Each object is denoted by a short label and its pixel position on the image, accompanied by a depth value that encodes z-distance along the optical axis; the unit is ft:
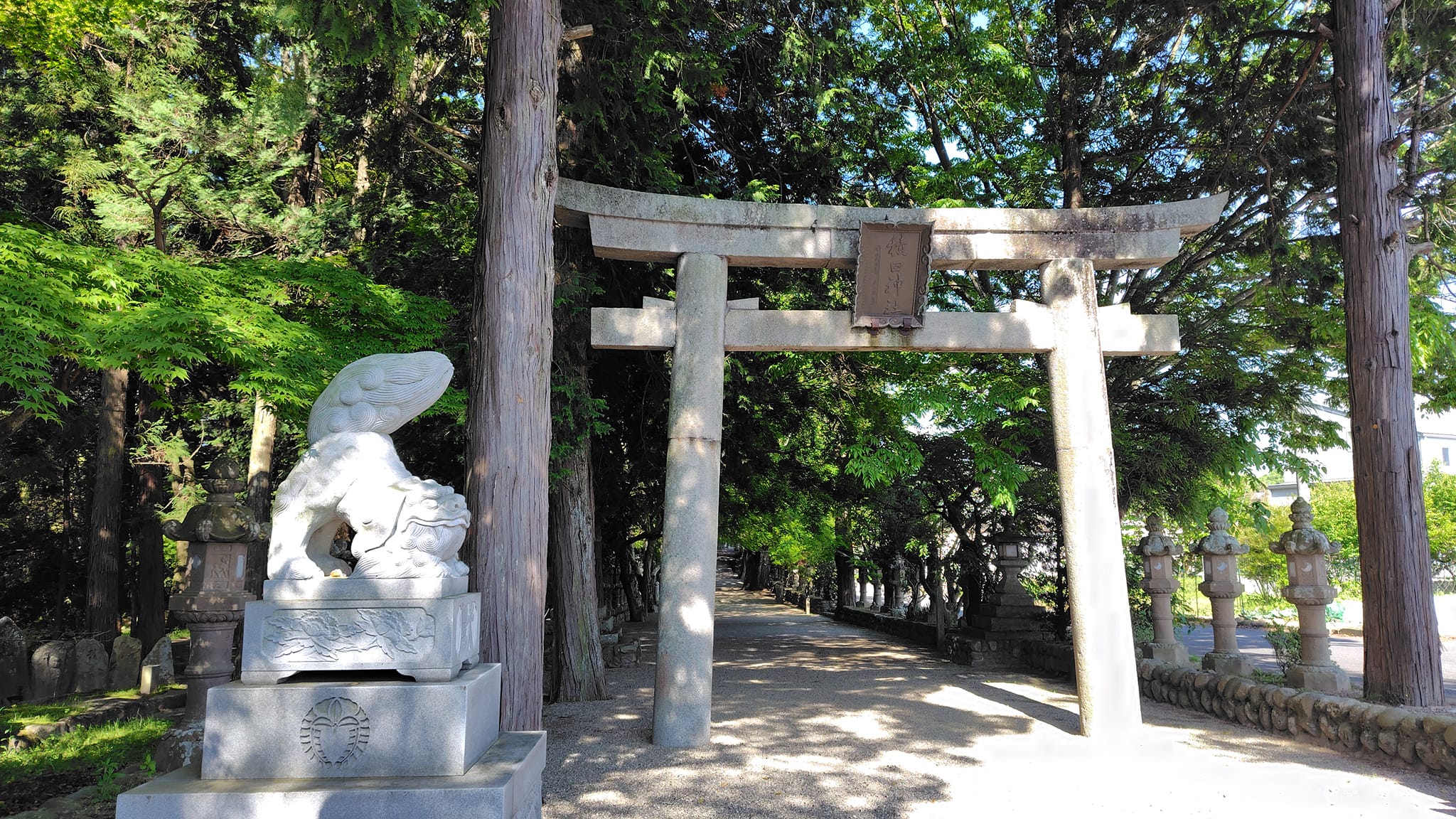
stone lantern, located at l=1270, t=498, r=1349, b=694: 24.79
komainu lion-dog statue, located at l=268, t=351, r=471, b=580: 11.43
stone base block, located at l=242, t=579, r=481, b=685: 10.98
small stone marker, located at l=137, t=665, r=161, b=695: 33.76
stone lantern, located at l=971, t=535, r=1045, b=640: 41.29
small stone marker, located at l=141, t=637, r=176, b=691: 34.70
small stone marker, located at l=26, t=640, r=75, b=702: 31.76
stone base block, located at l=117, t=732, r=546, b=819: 9.82
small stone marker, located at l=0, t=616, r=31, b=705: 30.89
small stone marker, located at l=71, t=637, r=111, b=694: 33.45
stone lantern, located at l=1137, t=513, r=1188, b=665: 31.53
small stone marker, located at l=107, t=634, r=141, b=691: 35.14
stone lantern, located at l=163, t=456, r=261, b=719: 24.22
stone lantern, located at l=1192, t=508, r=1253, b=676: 28.86
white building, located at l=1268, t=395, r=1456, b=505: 124.98
